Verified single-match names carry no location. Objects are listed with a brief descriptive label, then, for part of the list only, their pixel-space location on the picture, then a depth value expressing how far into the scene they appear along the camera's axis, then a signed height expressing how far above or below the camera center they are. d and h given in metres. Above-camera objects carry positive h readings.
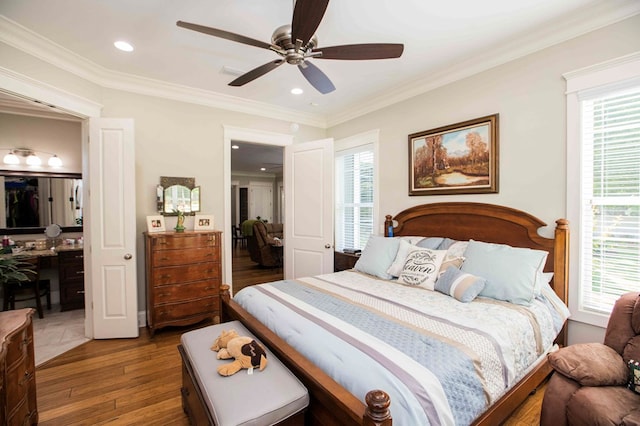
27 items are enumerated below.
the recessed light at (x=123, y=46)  2.60 +1.47
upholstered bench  1.21 -0.82
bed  1.21 -0.69
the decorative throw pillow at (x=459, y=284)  2.15 -0.59
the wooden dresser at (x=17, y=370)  1.47 -0.87
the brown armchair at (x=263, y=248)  6.53 -0.86
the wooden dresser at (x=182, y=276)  3.16 -0.75
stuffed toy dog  1.46 -0.75
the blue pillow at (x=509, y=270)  2.10 -0.48
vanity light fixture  3.93 +0.72
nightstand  3.80 -0.70
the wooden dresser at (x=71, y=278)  3.85 -0.88
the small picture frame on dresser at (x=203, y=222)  3.73 -0.17
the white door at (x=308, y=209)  3.87 -0.01
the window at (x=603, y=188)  2.09 +0.13
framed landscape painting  2.82 +0.51
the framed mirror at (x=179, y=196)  3.57 +0.17
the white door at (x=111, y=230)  3.06 -0.21
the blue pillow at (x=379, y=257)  2.90 -0.50
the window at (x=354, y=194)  4.16 +0.21
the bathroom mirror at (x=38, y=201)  3.94 +0.14
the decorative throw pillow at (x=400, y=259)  2.82 -0.50
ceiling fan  1.57 +1.06
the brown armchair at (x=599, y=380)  1.33 -0.88
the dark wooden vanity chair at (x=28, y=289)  3.58 -0.98
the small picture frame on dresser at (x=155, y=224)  3.35 -0.16
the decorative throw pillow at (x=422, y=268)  2.48 -0.53
